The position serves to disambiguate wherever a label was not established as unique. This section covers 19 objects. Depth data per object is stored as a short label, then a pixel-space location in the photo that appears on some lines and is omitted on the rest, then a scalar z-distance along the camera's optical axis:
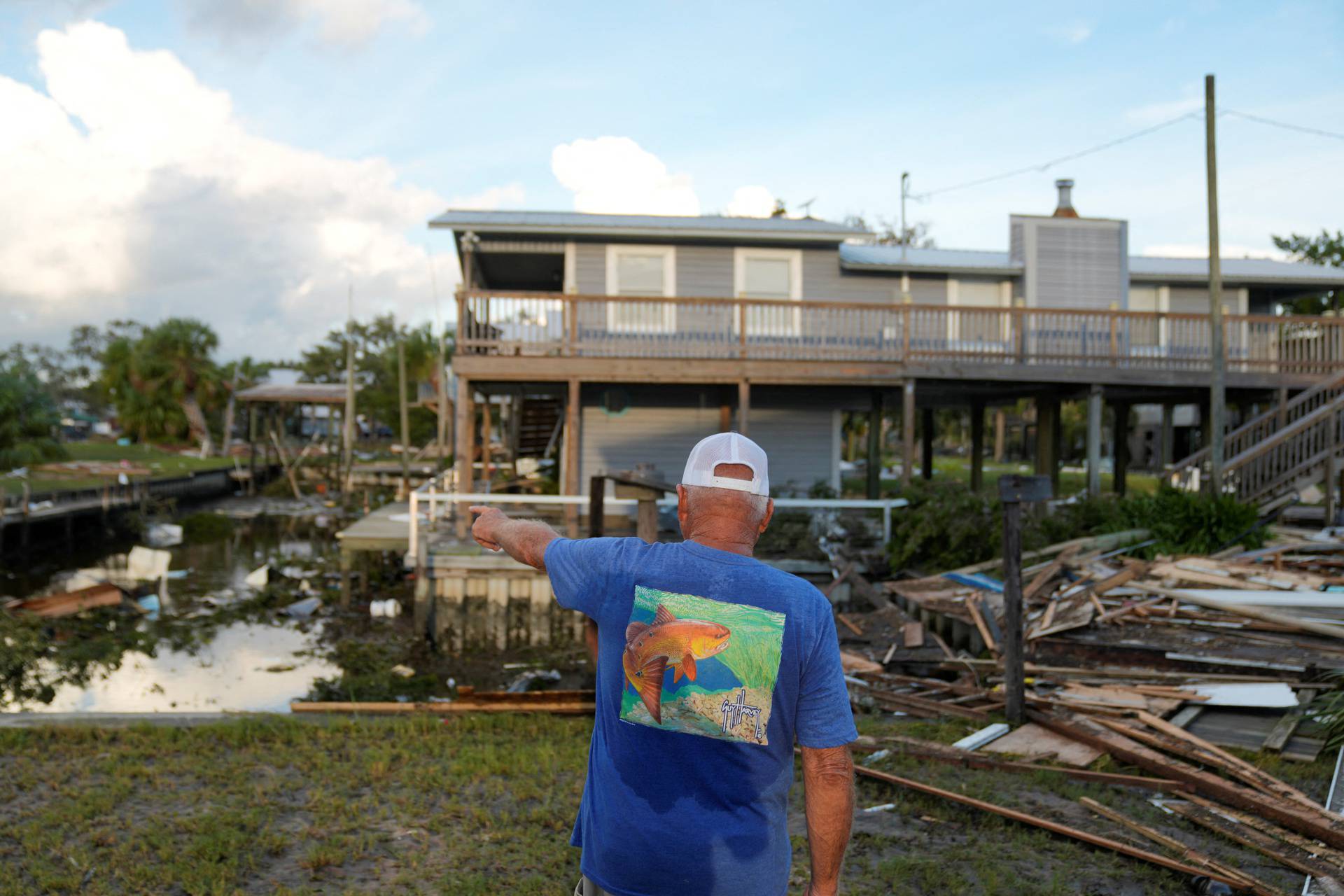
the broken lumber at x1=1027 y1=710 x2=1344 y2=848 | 4.52
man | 2.07
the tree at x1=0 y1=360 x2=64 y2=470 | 20.08
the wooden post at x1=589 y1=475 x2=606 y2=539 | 10.04
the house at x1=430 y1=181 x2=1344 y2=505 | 15.73
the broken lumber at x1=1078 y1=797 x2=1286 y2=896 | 3.94
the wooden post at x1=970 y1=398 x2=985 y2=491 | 20.98
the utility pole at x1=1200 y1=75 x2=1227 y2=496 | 13.54
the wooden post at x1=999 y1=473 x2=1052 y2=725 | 6.67
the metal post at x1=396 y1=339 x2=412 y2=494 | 29.33
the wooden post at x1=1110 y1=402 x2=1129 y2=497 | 19.62
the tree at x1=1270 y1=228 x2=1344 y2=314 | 29.34
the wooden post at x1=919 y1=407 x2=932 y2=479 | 22.81
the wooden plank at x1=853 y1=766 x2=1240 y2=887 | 4.19
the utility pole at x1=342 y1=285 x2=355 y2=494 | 32.59
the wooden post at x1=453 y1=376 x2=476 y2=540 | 15.44
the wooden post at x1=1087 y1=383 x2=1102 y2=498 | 16.42
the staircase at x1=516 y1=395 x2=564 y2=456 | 22.86
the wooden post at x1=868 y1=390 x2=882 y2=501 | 18.00
